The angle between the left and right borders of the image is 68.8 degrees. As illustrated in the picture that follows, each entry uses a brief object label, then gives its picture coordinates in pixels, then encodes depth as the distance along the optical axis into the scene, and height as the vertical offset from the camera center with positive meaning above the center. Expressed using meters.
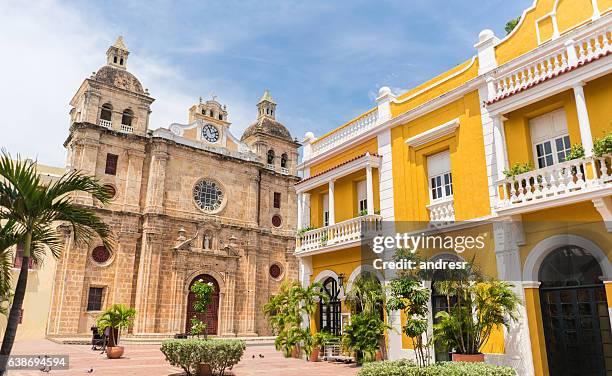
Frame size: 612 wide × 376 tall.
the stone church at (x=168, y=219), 24.19 +5.56
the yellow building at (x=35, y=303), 22.83 +0.39
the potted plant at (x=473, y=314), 9.55 -0.06
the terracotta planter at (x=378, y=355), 12.80 -1.22
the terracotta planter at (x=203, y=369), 10.02 -1.25
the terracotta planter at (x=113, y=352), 15.25 -1.36
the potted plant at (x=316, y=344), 14.45 -1.03
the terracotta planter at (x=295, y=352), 15.78 -1.40
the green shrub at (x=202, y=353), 9.98 -0.91
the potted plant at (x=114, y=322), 15.34 -0.38
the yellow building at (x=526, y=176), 9.12 +3.35
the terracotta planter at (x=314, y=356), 14.53 -1.41
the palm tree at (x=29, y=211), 7.86 +1.82
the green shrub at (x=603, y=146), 8.50 +3.06
